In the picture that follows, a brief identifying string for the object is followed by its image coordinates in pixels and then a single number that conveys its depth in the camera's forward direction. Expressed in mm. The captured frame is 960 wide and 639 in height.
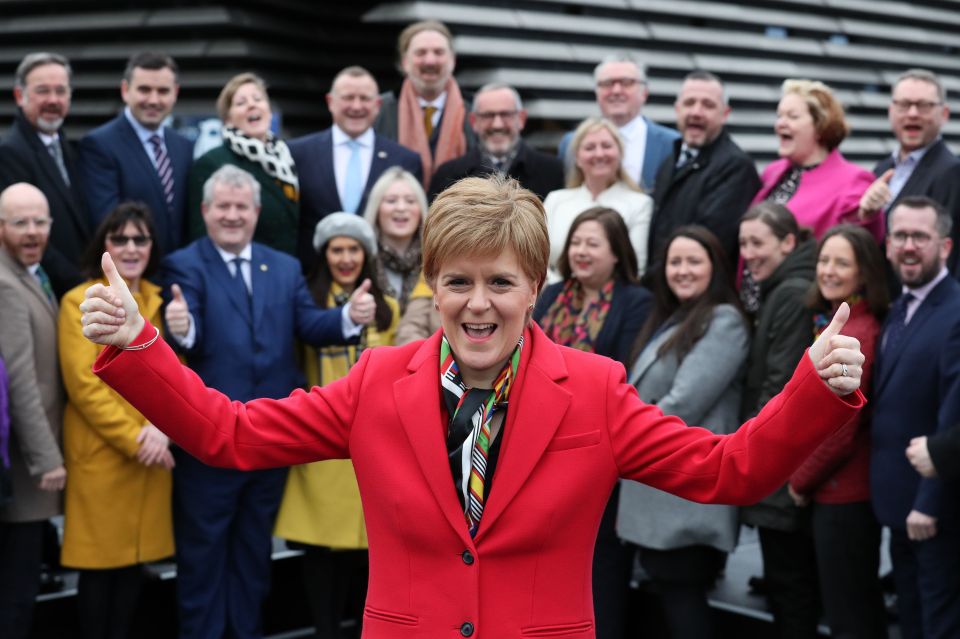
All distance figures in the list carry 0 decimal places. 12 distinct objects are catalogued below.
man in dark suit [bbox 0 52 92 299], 5223
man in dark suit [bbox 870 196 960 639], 4219
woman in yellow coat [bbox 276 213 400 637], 5035
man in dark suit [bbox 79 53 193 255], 5469
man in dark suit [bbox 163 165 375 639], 4812
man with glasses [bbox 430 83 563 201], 5832
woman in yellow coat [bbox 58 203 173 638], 4727
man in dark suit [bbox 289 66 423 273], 5723
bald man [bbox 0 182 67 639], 4578
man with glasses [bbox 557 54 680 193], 6262
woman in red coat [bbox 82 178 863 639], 2391
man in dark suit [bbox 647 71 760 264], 5480
